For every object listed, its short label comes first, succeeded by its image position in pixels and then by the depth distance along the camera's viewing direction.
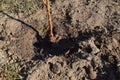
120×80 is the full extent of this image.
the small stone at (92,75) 1.97
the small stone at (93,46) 2.06
